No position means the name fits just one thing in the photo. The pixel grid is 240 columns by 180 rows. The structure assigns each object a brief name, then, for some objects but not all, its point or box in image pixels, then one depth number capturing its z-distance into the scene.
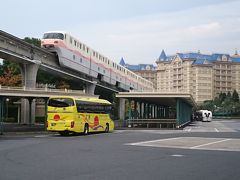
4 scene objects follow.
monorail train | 44.38
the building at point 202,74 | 168.38
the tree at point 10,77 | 62.84
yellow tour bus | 28.86
